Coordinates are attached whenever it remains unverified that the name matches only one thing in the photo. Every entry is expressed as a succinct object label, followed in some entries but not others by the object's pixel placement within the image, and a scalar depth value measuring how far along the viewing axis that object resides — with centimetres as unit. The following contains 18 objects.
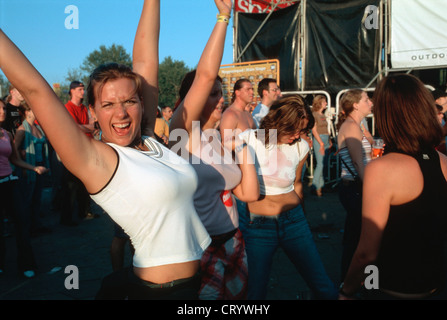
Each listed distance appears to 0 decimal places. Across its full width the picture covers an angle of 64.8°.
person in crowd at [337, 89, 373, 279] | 330
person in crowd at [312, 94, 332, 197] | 744
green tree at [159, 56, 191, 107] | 5172
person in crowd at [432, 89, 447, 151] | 540
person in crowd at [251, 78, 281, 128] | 571
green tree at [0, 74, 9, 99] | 3278
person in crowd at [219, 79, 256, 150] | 379
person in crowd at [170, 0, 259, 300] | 180
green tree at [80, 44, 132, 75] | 5166
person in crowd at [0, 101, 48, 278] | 377
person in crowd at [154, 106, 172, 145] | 834
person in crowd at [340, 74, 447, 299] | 154
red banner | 1068
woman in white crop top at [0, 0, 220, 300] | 123
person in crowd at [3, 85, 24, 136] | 493
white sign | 809
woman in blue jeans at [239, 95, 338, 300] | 245
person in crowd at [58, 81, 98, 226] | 532
